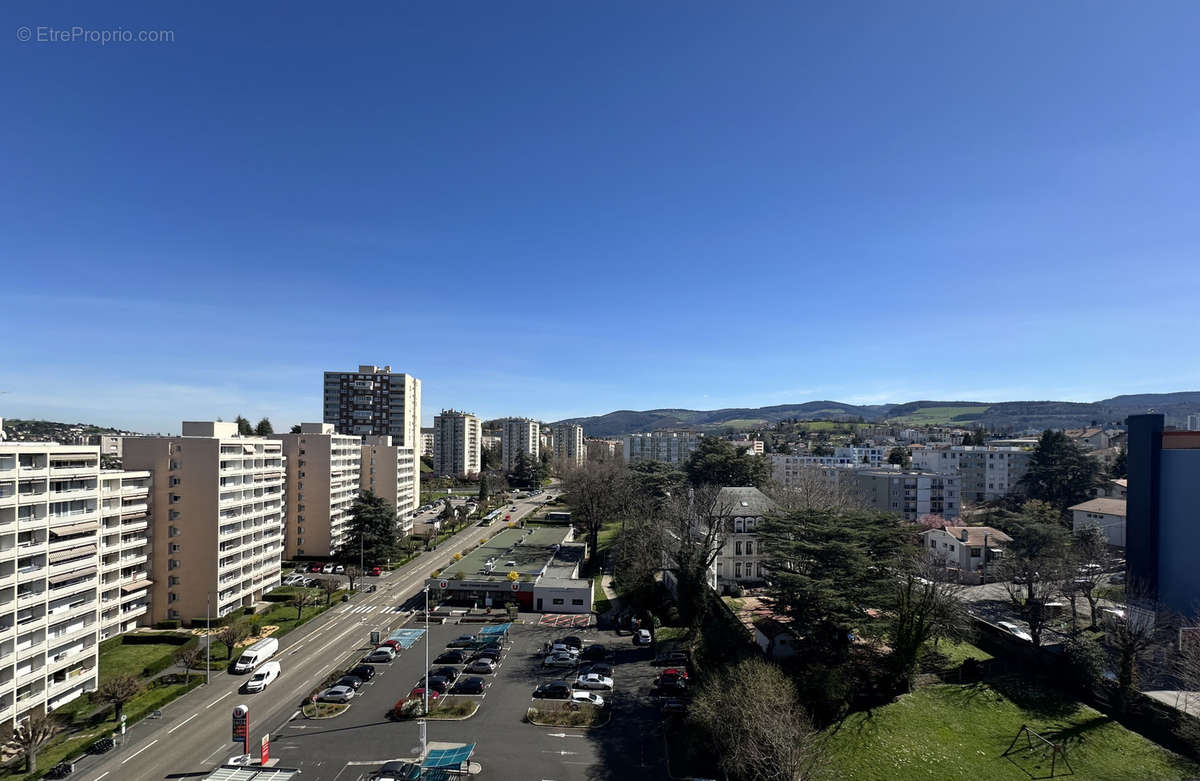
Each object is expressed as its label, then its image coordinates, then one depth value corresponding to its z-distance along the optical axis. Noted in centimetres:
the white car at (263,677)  2982
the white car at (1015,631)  3534
